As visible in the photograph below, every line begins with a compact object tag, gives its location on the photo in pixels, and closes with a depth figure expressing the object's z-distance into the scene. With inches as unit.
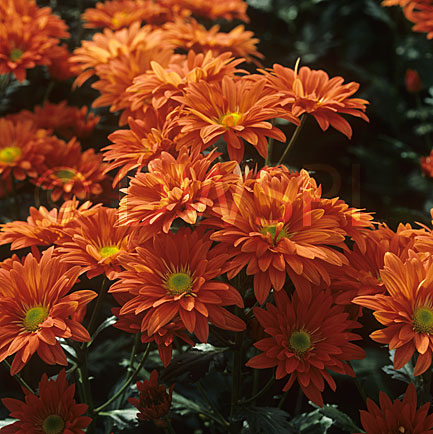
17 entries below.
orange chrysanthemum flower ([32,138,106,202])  43.4
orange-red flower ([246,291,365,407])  36.2
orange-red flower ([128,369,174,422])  37.1
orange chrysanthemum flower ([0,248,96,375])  35.8
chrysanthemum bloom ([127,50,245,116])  39.2
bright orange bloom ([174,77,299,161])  37.6
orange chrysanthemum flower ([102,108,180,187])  38.2
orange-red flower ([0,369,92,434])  36.7
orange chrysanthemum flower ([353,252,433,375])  35.6
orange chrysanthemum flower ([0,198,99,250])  38.5
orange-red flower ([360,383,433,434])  36.2
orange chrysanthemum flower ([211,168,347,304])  35.5
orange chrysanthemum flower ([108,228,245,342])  35.7
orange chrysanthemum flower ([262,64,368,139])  38.6
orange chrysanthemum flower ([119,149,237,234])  36.0
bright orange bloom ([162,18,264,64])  44.5
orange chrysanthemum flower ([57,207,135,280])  37.1
